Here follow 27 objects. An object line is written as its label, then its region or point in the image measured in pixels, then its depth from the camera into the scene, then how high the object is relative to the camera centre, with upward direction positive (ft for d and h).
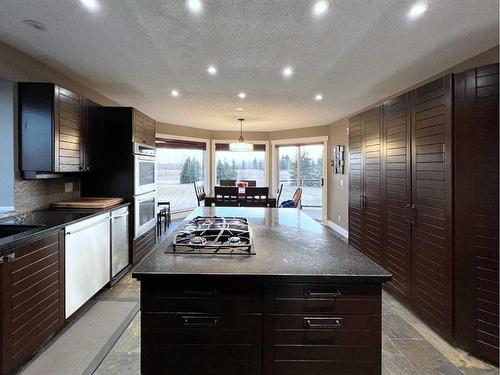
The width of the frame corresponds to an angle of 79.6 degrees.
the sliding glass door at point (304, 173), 26.22 +1.14
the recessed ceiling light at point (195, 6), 6.83 +4.19
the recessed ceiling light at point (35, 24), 7.66 +4.20
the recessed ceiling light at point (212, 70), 11.18 +4.43
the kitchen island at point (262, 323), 4.09 -1.89
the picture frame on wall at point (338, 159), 21.35 +1.90
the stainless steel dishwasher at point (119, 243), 11.08 -2.24
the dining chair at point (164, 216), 19.99 -2.11
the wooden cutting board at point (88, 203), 10.28 -0.60
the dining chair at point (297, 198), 19.11 -0.80
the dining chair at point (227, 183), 23.58 +0.20
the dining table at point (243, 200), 17.74 -0.86
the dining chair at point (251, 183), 25.26 +0.21
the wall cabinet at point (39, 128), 9.00 +1.73
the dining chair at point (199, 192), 20.98 -0.46
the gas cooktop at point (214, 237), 5.02 -0.98
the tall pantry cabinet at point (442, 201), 6.89 -0.41
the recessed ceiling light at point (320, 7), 6.81 +4.17
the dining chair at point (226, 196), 17.74 -0.62
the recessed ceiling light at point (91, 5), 6.81 +4.19
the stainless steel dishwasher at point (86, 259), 8.29 -2.26
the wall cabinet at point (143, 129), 12.95 +2.62
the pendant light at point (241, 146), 22.85 +3.01
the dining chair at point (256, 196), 17.58 -0.62
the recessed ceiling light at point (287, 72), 11.42 +4.45
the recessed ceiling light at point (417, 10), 6.86 +4.15
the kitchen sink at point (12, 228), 7.39 -1.06
